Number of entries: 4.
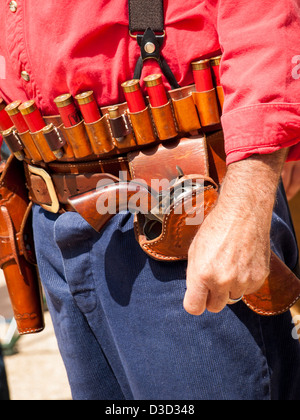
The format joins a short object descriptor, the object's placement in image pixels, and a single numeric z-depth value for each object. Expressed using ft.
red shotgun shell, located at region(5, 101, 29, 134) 7.41
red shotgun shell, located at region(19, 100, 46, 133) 7.34
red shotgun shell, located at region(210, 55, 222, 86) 7.16
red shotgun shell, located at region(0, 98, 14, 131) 7.53
